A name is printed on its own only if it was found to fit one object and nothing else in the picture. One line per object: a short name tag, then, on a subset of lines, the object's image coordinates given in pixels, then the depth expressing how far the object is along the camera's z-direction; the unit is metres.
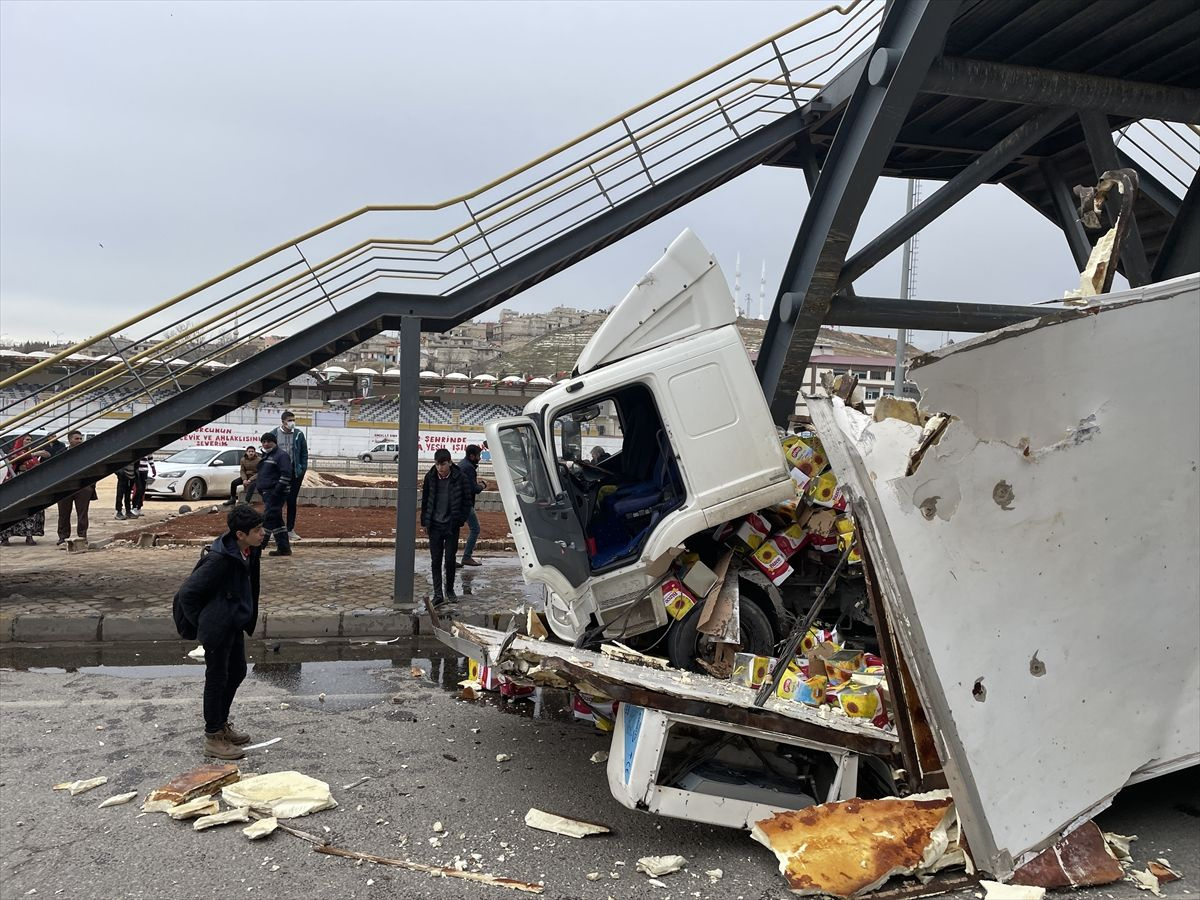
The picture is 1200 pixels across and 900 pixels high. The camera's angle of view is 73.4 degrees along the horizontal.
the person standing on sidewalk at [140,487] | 15.60
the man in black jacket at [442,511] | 8.64
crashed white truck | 3.26
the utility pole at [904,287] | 21.19
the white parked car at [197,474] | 19.19
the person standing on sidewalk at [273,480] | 10.47
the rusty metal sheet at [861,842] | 3.29
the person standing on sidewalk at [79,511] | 11.69
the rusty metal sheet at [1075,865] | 3.29
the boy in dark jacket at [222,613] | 4.60
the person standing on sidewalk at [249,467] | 11.28
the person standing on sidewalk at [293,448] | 11.61
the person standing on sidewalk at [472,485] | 9.40
